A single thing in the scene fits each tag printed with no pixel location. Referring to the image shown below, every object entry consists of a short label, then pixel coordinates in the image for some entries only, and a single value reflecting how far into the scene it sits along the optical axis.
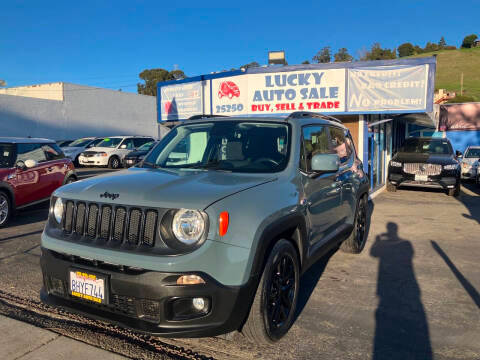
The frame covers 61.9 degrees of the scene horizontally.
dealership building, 10.39
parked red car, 7.36
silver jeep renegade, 2.59
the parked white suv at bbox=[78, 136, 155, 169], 19.75
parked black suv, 11.50
